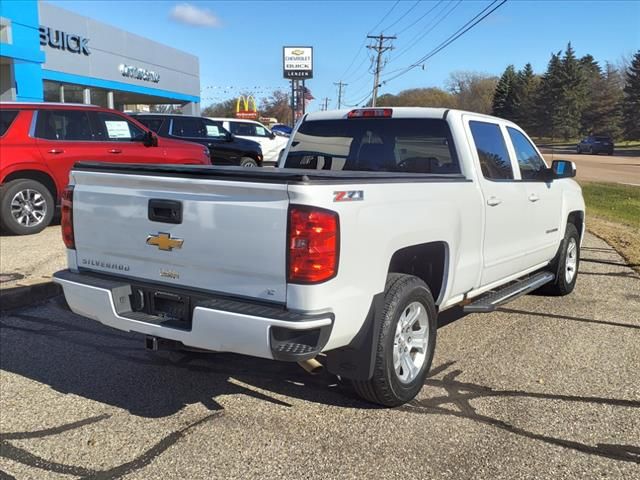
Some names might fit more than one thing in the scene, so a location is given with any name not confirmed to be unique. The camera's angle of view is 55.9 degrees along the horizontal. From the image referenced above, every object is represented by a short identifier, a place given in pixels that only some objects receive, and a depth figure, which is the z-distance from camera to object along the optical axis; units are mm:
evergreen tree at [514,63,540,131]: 91312
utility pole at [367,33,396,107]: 66625
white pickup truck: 3082
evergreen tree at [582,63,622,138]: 82812
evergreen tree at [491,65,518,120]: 98456
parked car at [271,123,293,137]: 39609
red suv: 8641
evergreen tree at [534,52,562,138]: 86125
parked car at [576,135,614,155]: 57438
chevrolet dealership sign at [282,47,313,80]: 71438
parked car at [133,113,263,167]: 14344
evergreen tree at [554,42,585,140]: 85312
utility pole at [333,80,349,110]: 115312
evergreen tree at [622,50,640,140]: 72375
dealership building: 20000
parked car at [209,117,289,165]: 21516
